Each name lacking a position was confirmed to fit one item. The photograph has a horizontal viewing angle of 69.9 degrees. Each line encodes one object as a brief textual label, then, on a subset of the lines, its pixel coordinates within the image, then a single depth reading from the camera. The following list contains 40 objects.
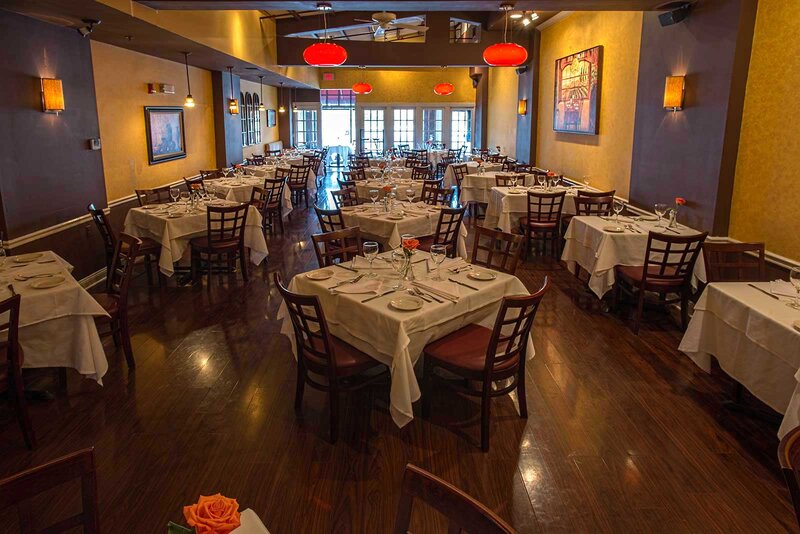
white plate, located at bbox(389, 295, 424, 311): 3.38
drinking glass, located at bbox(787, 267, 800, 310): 3.44
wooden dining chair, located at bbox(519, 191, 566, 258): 7.81
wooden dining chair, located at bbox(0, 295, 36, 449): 3.26
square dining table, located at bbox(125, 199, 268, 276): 6.45
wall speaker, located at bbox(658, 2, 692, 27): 5.98
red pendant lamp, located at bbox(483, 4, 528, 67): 6.20
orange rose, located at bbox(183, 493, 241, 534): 1.22
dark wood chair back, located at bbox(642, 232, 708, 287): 4.86
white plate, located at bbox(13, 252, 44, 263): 4.61
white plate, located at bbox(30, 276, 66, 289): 3.88
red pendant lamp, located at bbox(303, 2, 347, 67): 6.32
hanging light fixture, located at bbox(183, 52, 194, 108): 9.77
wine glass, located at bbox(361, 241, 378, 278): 4.02
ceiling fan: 7.36
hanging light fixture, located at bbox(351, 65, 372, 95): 15.92
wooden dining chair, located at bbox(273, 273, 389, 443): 3.30
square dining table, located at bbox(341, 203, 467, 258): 6.36
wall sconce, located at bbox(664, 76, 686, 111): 6.02
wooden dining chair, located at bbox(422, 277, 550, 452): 3.29
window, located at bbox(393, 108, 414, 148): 21.50
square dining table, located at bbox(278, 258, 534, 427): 3.29
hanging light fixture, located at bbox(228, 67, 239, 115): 12.74
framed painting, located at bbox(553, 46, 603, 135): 8.95
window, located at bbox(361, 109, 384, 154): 21.61
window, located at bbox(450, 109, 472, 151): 21.56
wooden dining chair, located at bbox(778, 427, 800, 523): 1.66
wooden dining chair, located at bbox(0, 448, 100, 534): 1.51
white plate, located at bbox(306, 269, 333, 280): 3.96
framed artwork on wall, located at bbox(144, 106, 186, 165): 9.20
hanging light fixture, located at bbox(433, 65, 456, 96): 17.02
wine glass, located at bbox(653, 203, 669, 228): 6.12
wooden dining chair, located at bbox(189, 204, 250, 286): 6.54
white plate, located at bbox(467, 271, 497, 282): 3.96
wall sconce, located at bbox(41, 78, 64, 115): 5.95
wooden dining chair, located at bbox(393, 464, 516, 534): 1.45
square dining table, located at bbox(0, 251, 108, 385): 3.76
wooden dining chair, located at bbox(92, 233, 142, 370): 4.26
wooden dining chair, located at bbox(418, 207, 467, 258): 6.11
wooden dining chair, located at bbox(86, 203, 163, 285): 6.18
